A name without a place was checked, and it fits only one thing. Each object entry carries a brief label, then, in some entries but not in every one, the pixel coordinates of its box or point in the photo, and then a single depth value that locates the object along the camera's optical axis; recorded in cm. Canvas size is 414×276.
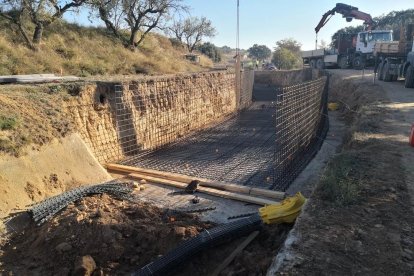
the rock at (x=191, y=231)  482
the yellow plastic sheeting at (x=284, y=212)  450
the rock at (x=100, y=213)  525
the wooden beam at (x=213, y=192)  627
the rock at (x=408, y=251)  322
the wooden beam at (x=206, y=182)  656
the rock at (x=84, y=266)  418
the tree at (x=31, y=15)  1548
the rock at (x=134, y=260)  449
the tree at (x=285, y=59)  4698
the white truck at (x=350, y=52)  2430
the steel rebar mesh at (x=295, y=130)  751
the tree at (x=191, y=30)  4420
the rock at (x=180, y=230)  479
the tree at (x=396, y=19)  4189
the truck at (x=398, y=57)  1578
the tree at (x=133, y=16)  2180
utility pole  1847
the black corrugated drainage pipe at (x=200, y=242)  393
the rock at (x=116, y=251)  453
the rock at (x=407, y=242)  335
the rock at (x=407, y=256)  312
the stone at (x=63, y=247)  458
